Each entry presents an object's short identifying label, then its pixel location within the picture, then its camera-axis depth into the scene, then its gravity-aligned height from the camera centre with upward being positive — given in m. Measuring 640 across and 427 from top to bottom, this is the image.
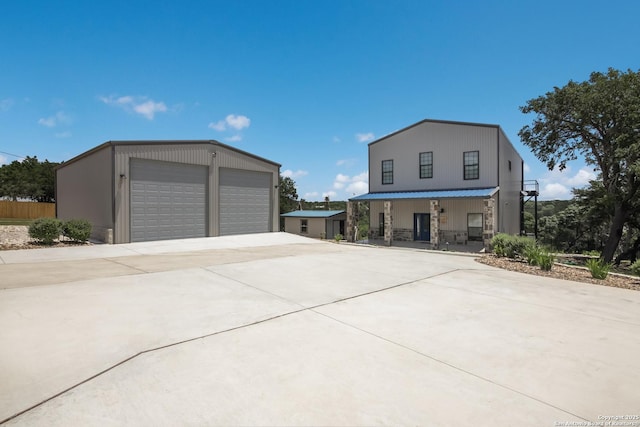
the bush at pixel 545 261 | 10.39 -1.45
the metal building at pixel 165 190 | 15.95 +1.39
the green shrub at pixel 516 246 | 12.84 -1.20
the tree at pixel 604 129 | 17.22 +5.23
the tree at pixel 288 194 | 49.59 +3.28
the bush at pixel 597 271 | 9.38 -1.59
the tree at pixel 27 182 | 42.09 +4.22
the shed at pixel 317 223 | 30.48 -0.78
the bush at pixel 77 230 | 14.90 -0.73
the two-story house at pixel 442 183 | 19.83 +2.23
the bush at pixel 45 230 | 14.16 -0.70
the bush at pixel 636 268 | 9.61 -1.56
